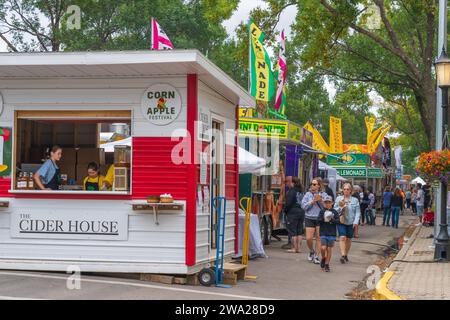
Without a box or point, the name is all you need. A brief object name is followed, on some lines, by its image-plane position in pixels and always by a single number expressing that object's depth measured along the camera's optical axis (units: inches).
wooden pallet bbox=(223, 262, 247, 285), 433.4
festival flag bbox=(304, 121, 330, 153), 1468.4
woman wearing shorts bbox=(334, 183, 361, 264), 577.6
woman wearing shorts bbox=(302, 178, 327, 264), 569.6
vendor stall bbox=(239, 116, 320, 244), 685.9
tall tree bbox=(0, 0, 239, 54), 1456.7
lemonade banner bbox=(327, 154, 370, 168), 1733.5
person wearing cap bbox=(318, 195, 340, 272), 521.0
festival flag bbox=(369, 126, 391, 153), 1943.7
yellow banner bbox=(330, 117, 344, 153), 1818.4
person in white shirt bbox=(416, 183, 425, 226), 1259.8
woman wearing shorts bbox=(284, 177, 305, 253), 657.6
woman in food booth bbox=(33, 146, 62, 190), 441.7
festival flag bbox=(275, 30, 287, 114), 896.3
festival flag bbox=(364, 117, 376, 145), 1983.8
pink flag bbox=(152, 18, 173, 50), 756.0
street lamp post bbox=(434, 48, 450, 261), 597.3
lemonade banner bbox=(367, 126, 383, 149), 1953.9
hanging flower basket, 595.2
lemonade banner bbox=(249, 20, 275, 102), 778.2
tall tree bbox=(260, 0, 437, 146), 816.3
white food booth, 415.2
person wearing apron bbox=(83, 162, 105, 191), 451.8
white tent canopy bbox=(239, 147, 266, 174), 581.9
